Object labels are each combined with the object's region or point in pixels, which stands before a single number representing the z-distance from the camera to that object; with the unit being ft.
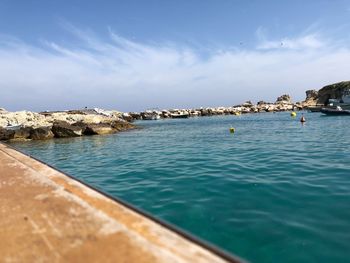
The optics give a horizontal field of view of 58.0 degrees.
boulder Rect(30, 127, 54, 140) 97.91
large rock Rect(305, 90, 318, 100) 392.33
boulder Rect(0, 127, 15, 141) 96.07
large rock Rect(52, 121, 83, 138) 100.83
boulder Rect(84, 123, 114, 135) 105.81
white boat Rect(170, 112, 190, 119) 289.53
